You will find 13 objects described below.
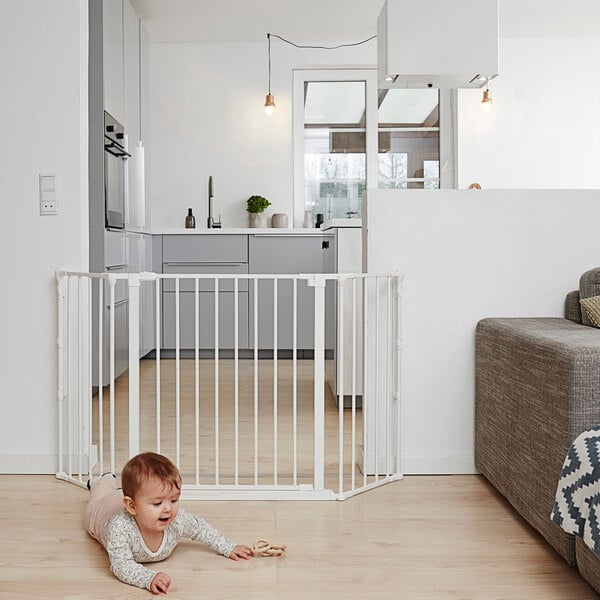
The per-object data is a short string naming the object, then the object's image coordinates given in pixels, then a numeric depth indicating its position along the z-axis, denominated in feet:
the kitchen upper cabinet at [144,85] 19.20
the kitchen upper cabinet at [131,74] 16.70
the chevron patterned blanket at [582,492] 5.50
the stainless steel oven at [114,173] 14.53
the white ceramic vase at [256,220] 20.56
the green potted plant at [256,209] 20.57
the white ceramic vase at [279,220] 20.49
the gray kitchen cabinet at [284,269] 19.29
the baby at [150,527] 6.39
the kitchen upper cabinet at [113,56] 14.47
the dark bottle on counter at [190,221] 20.36
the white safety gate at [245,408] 8.57
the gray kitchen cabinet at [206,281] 19.29
